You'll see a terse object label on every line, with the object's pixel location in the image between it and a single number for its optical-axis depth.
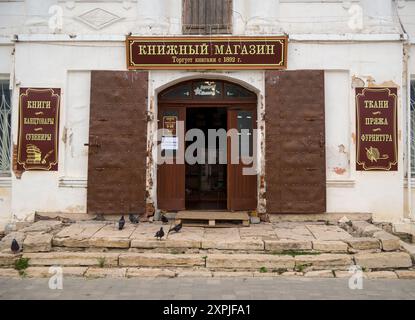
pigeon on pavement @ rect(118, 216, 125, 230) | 7.25
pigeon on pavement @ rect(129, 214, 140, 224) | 7.87
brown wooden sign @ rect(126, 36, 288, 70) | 8.16
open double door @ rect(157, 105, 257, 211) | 8.61
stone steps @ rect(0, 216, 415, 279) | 6.16
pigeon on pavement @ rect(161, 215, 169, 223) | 7.96
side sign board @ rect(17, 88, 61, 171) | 8.24
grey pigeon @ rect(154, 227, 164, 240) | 6.54
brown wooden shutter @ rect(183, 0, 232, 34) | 8.52
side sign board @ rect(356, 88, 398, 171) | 8.11
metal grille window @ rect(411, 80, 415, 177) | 8.59
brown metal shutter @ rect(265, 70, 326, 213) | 8.09
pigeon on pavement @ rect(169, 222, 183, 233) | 7.06
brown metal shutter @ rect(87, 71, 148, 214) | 8.14
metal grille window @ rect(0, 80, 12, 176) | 8.67
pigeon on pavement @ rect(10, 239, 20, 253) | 6.44
